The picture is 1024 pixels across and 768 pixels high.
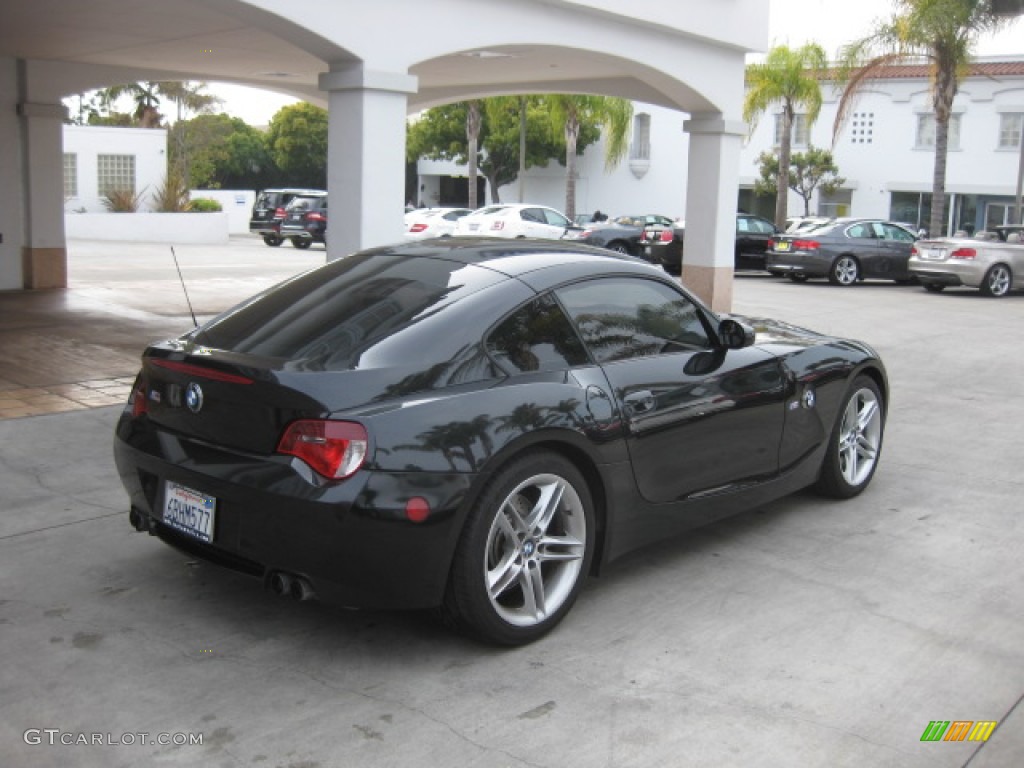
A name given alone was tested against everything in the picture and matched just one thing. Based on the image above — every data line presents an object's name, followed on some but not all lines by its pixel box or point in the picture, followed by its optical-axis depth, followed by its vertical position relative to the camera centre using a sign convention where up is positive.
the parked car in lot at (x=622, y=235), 24.65 -0.16
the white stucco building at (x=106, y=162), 35.94 +1.60
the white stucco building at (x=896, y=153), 37.62 +3.02
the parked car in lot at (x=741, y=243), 24.05 -0.27
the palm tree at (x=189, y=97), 54.31 +5.81
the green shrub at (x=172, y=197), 34.50 +0.49
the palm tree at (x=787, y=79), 33.59 +4.70
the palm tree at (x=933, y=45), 25.50 +4.61
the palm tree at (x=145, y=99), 54.87 +5.82
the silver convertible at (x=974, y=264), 20.38 -0.45
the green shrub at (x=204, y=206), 37.15 +0.28
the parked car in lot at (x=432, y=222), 30.67 -0.01
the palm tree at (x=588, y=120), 37.97 +3.83
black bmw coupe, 3.86 -0.80
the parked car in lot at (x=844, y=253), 22.27 -0.36
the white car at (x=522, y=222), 27.36 +0.05
